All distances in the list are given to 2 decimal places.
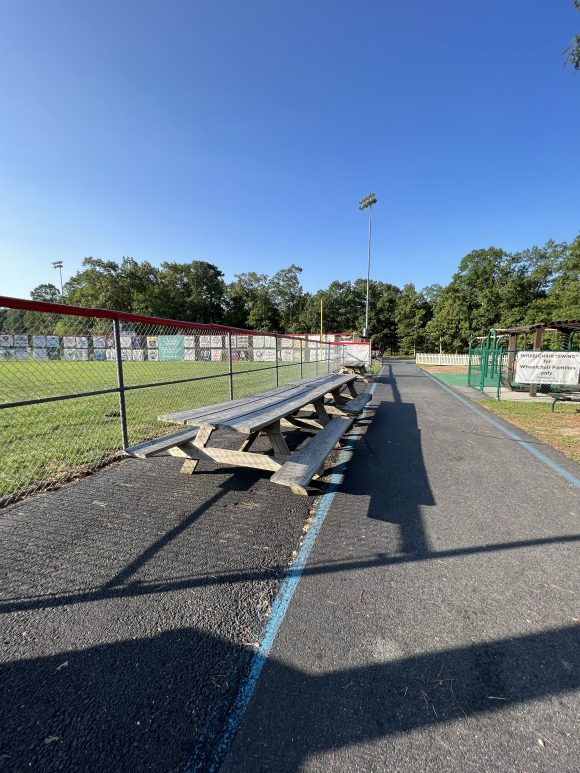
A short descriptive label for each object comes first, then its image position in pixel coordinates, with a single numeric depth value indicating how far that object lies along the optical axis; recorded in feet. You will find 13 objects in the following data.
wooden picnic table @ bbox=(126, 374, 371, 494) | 10.69
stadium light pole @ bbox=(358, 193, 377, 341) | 98.39
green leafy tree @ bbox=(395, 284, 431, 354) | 216.95
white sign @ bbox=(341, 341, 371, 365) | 65.16
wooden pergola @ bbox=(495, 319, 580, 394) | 36.78
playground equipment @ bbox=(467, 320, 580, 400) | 37.22
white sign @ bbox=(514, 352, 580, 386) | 30.35
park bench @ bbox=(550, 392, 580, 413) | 26.05
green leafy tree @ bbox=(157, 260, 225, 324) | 204.64
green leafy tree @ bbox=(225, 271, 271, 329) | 236.63
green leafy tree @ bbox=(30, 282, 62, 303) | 303.01
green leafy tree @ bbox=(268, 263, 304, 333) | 260.42
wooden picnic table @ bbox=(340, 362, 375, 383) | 48.19
